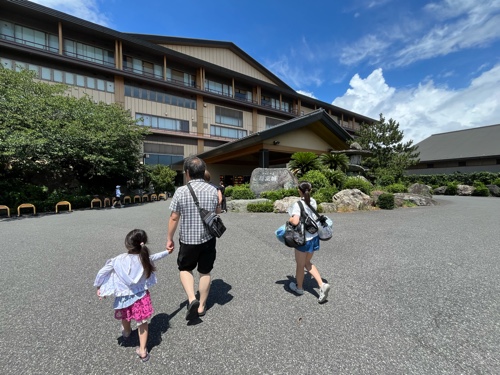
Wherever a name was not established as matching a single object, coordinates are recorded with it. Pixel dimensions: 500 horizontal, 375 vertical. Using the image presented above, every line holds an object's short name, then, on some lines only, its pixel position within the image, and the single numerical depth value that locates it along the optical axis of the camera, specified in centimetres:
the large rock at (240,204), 1091
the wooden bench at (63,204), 1281
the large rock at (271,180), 1267
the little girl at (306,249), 288
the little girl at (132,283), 208
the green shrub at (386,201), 1122
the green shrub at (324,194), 1108
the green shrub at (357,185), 1236
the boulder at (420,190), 1506
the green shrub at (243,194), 1223
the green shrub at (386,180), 1656
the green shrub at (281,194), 1134
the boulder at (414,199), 1269
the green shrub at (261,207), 1055
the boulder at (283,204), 1022
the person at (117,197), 1485
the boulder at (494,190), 2005
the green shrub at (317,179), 1226
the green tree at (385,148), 1818
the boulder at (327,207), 1023
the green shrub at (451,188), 2267
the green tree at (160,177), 2150
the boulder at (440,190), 2355
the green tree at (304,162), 1340
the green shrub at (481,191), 2044
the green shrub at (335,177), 1291
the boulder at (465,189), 2174
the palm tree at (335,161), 1406
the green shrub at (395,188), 1439
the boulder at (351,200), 1072
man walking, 254
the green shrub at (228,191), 1430
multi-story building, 2097
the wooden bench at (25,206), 1116
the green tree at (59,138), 1159
